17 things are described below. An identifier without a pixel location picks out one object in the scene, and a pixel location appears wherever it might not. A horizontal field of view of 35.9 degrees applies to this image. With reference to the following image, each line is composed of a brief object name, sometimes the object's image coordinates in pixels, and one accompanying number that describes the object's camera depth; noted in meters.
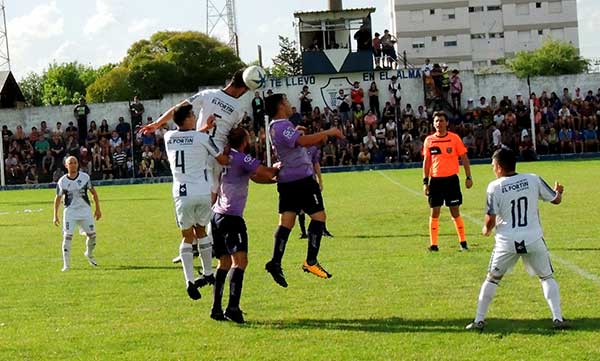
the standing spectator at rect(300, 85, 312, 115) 43.41
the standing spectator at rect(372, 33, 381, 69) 49.03
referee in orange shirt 13.92
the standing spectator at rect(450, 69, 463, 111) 43.56
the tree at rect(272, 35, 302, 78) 89.81
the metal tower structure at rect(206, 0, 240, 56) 90.31
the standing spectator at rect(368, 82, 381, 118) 44.44
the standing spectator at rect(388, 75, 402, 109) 44.30
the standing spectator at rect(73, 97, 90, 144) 43.91
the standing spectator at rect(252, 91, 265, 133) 41.88
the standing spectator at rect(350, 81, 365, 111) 43.48
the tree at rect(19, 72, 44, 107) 113.58
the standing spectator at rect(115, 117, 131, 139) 42.62
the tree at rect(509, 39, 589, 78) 87.56
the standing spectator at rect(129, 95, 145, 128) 44.75
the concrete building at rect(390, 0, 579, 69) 105.88
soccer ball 10.66
